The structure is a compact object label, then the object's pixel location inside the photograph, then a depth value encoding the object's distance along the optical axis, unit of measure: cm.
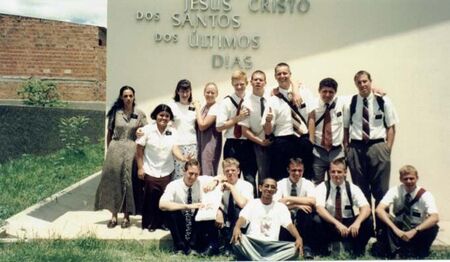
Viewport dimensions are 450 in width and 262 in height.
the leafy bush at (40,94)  1727
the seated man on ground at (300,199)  571
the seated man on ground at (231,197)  571
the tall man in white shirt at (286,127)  603
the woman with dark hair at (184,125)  641
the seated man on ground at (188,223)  572
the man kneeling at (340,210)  566
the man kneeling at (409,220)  550
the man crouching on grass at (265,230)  526
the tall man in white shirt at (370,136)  607
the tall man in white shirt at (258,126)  605
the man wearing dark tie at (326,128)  608
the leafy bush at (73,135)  1225
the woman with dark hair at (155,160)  628
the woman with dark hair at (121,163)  645
